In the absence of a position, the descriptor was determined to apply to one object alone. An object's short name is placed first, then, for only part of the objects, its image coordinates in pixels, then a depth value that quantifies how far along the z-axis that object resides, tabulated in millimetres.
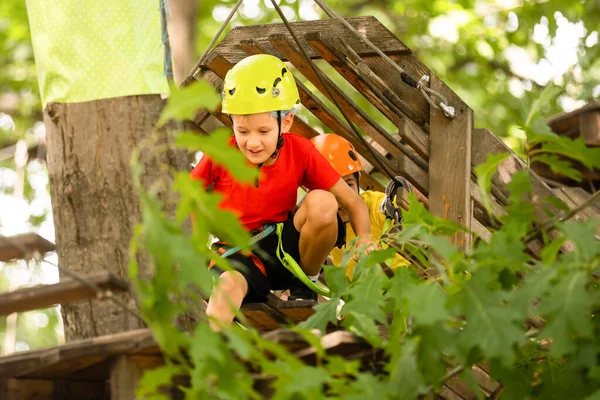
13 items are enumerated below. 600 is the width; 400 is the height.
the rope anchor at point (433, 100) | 10023
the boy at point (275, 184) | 9359
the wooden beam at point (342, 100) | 10187
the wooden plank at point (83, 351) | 6293
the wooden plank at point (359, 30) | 10383
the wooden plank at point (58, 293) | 5730
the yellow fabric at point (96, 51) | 7789
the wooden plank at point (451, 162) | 9992
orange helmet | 11133
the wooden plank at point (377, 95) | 10164
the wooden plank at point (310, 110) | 10820
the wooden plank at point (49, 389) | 6953
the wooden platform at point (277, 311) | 9273
